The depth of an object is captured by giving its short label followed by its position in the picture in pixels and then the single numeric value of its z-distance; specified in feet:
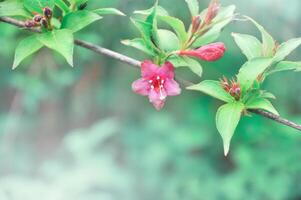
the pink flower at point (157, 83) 2.18
